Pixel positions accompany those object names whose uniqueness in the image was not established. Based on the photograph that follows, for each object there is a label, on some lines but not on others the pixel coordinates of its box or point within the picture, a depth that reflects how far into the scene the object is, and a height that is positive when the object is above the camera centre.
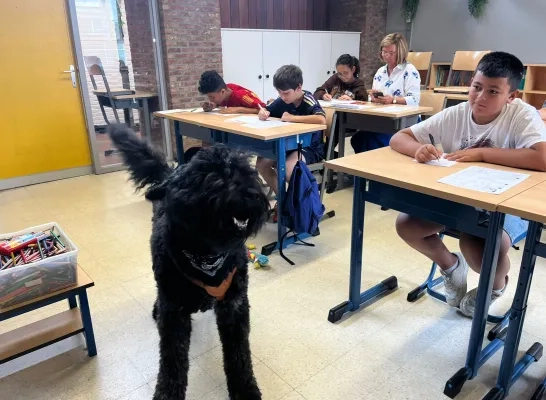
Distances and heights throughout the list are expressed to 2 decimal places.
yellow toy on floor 2.49 -1.15
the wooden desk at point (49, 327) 1.56 -1.05
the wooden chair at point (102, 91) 4.21 -0.29
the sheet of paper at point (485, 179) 1.40 -0.42
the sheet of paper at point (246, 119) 2.89 -0.40
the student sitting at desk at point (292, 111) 2.79 -0.36
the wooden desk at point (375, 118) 3.20 -0.47
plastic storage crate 1.49 -0.76
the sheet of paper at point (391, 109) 3.26 -0.39
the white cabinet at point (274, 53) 5.16 +0.09
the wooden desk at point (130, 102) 4.40 -0.41
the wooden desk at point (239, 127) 2.43 -0.41
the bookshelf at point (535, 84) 5.50 -0.37
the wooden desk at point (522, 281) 1.23 -0.74
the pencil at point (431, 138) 1.88 -0.35
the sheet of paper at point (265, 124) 2.66 -0.40
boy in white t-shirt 1.62 -0.35
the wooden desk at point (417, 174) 1.33 -0.42
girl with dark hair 3.97 -0.25
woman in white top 3.68 -0.23
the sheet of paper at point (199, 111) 3.44 -0.41
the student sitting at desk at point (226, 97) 3.29 -0.28
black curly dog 1.05 -0.52
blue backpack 2.47 -0.82
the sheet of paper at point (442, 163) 1.70 -0.42
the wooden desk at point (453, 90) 5.23 -0.40
